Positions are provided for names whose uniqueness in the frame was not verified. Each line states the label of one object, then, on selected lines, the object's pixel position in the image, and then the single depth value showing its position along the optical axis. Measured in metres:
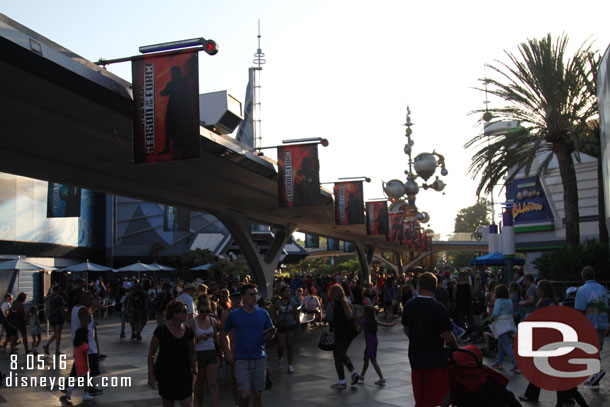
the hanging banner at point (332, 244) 62.74
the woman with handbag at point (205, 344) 7.98
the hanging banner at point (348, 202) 26.28
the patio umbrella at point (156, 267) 36.61
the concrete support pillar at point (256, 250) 30.30
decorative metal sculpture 30.38
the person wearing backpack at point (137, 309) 18.47
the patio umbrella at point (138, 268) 35.41
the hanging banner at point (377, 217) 36.00
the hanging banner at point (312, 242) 59.98
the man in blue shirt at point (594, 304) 9.29
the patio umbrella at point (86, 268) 30.32
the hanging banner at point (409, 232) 53.28
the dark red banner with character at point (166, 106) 10.84
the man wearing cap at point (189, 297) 11.49
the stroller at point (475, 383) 5.42
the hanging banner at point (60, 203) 24.66
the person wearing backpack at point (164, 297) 17.08
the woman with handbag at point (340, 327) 10.24
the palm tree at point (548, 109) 21.69
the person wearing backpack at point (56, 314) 14.23
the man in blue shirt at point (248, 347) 7.09
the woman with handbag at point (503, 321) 11.04
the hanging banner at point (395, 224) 45.38
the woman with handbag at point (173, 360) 6.55
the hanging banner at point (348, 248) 73.11
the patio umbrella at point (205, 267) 44.30
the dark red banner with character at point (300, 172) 19.06
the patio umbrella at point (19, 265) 23.83
